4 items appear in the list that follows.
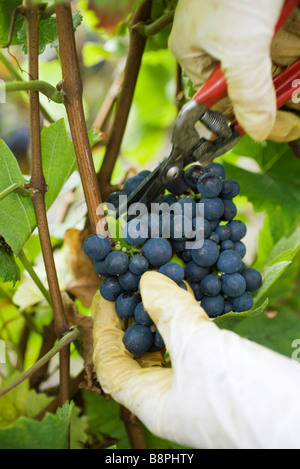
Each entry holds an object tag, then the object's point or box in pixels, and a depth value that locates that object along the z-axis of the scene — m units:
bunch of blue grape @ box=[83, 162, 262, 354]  0.47
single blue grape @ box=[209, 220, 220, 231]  0.51
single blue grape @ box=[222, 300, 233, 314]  0.52
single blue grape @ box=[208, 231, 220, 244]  0.51
